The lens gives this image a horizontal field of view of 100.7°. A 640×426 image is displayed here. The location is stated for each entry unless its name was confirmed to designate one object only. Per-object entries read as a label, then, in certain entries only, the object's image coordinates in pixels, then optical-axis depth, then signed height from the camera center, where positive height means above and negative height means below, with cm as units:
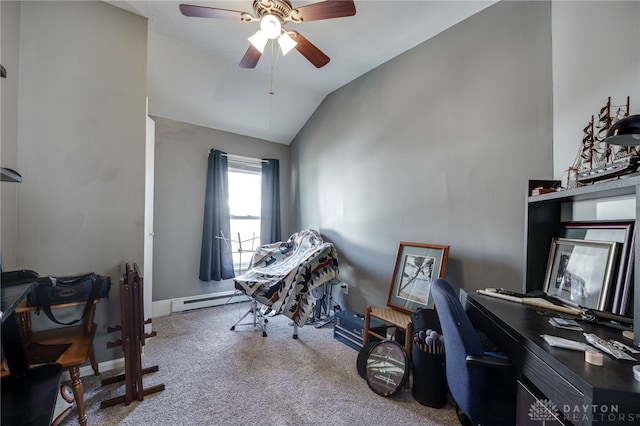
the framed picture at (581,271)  120 -27
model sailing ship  108 +31
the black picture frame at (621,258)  112 -17
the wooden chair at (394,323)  194 -86
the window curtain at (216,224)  369 -14
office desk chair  116 -70
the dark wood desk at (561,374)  70 -49
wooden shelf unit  158 -7
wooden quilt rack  172 -81
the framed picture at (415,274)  220 -50
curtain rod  393 +85
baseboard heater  351 -122
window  399 +13
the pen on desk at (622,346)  88 -44
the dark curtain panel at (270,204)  422 +17
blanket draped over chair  265 -65
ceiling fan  162 +127
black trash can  175 -106
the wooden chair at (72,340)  154 -86
